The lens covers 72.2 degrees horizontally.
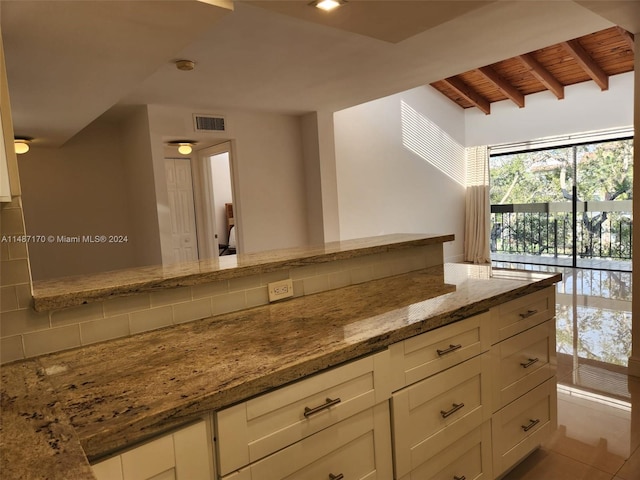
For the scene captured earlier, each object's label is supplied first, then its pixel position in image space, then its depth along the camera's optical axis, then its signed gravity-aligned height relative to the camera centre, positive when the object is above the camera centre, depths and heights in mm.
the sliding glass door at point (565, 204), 6914 -183
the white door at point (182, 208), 5484 +104
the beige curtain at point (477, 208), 8039 -174
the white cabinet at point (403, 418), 1048 -638
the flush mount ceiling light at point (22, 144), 4418 +826
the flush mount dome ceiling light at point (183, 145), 4750 +778
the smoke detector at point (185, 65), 3148 +1093
